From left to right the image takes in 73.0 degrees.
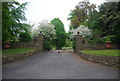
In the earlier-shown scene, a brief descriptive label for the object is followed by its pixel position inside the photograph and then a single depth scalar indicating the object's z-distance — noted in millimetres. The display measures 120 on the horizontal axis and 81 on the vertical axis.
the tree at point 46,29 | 15071
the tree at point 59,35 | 20658
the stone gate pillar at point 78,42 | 9319
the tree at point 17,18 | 9502
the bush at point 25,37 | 9841
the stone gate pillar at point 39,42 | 9753
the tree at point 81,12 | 17693
